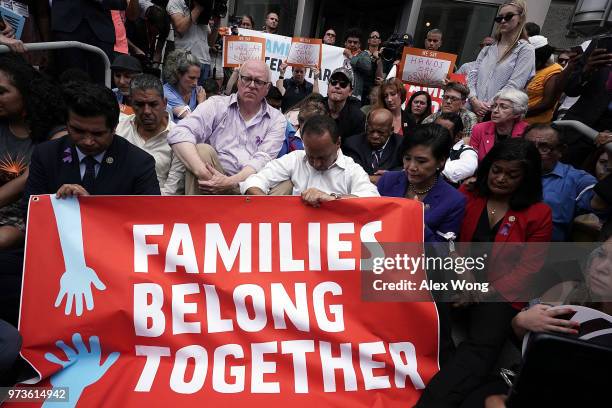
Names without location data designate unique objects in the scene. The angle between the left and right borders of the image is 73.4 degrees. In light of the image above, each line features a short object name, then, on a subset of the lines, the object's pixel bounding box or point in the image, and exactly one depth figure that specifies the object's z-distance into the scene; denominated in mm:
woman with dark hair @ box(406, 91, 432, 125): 5105
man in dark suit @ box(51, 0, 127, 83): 4277
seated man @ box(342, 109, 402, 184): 3648
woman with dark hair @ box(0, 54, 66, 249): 2635
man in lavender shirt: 3105
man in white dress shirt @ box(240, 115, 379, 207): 2701
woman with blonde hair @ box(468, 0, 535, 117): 4414
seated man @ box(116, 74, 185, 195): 3137
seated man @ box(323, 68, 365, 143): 4445
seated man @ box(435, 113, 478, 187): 3393
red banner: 2037
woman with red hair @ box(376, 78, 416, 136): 4576
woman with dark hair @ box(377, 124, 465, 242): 2664
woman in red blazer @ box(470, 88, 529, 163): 3650
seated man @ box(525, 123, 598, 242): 2971
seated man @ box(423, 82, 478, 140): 4547
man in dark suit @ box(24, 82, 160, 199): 2301
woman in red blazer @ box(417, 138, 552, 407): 2414
